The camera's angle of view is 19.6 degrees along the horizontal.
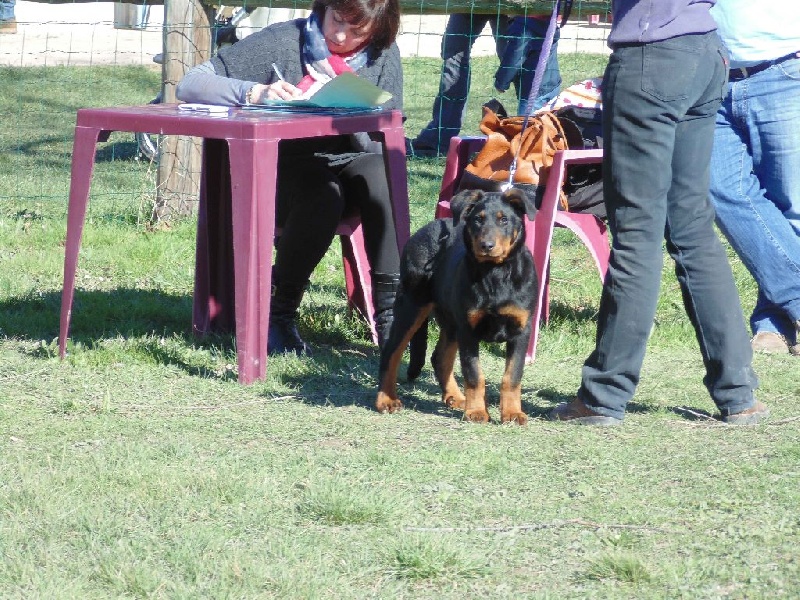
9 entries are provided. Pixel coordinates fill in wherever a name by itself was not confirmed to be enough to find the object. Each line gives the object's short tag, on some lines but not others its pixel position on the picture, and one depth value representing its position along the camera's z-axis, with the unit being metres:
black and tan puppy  7.50
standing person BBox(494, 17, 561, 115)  16.88
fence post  13.58
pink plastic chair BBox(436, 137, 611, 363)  9.57
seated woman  9.24
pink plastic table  8.12
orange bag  9.64
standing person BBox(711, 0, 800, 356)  9.00
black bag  10.02
